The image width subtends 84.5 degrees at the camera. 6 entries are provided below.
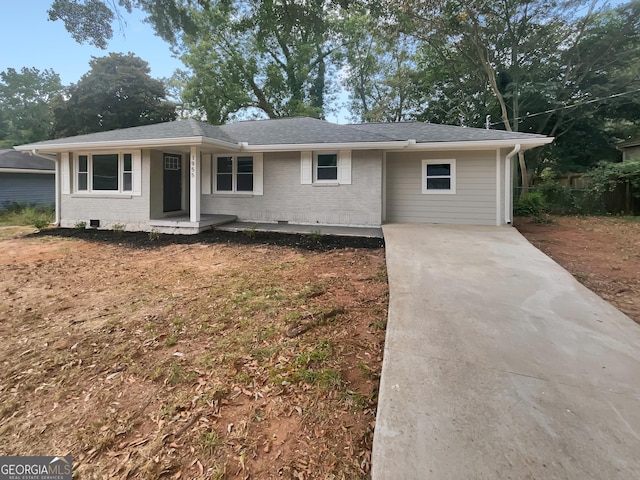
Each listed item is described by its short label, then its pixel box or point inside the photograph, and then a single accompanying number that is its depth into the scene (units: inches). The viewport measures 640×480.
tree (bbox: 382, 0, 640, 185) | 600.1
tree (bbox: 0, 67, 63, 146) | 1480.1
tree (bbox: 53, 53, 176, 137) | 904.9
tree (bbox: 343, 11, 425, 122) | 889.5
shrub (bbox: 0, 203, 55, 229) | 466.4
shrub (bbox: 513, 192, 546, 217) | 501.0
